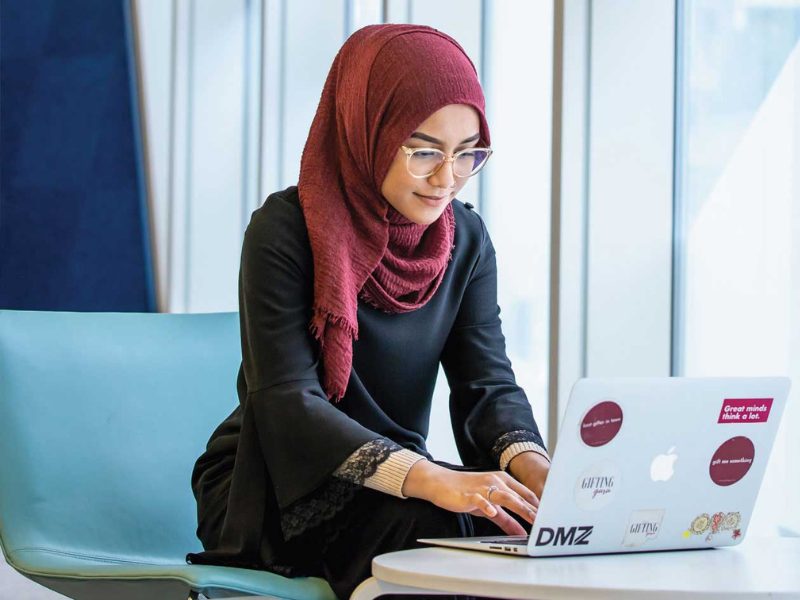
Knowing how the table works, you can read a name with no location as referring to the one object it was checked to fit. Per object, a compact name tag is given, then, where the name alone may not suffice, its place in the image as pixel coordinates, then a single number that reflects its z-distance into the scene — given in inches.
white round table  84.5
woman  105.7
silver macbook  89.8
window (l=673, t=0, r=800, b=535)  129.8
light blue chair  125.3
